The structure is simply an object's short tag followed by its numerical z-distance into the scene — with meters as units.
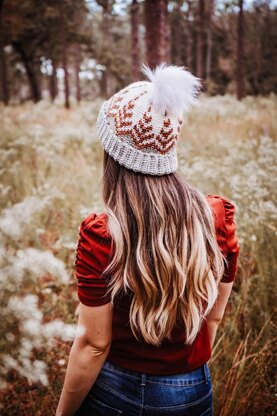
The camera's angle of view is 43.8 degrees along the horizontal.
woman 1.25
